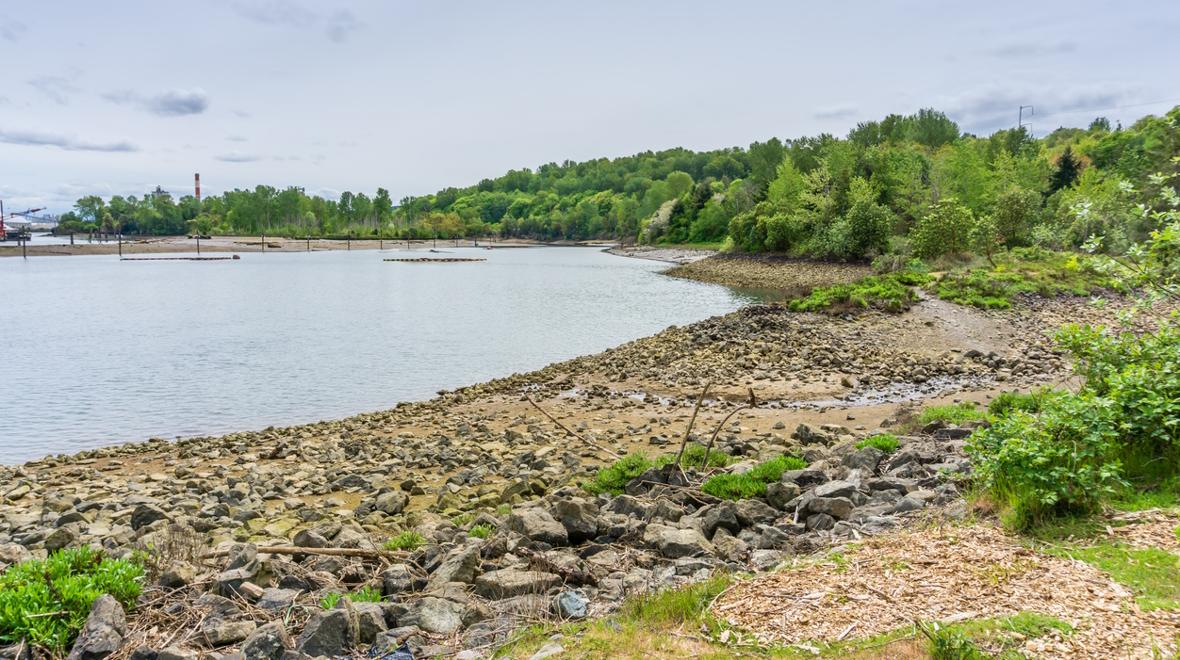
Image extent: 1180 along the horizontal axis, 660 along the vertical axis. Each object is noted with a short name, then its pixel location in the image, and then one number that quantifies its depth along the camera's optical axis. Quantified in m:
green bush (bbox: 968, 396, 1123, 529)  6.53
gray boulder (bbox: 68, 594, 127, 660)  5.42
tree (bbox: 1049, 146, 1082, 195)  79.56
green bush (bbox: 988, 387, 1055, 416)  11.20
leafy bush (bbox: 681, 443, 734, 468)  11.15
